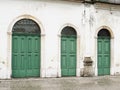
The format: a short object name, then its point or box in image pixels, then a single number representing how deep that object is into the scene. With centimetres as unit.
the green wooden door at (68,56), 1097
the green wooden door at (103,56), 1170
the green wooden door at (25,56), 1034
